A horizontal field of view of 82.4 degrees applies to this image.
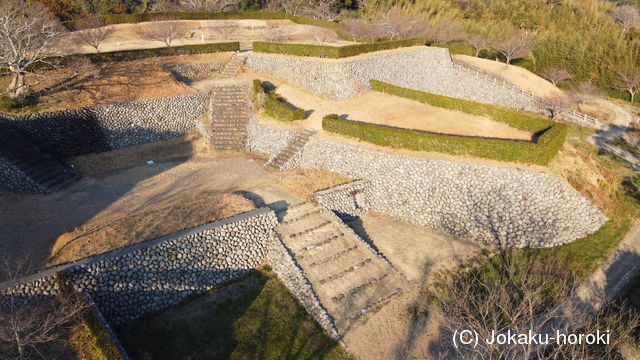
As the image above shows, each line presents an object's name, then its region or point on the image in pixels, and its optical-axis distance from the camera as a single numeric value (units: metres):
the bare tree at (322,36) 41.08
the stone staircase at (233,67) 34.93
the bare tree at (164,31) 37.91
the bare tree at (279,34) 42.57
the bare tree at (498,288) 13.45
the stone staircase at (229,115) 28.17
